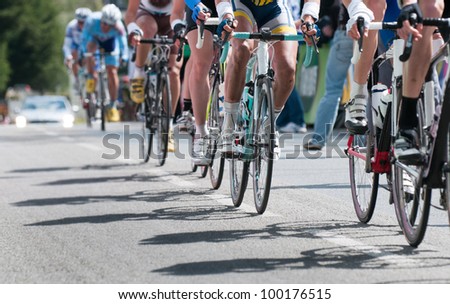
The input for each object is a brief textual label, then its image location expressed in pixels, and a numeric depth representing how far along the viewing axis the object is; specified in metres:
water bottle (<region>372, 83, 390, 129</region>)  14.31
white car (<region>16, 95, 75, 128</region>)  86.61
